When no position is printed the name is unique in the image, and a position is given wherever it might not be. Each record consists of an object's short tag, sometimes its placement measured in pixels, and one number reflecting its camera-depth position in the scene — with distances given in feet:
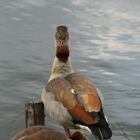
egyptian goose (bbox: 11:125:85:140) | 23.79
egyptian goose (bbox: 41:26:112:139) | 26.66
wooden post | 26.52
